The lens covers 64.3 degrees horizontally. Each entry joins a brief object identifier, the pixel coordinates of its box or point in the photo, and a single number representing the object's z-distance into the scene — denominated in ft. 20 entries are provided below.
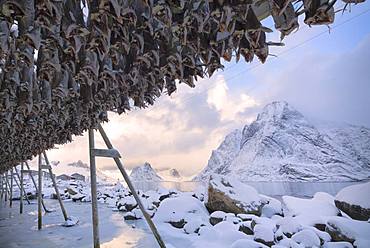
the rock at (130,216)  48.91
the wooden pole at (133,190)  24.48
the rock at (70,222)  43.05
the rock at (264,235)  28.30
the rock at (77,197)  95.53
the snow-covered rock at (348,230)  27.37
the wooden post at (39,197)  41.47
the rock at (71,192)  105.64
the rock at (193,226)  36.40
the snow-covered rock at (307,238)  27.07
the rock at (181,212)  40.83
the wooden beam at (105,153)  25.12
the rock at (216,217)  38.87
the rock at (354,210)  36.37
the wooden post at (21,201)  60.68
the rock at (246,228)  32.56
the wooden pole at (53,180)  44.47
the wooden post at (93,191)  24.26
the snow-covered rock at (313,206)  39.91
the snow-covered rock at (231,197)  43.91
